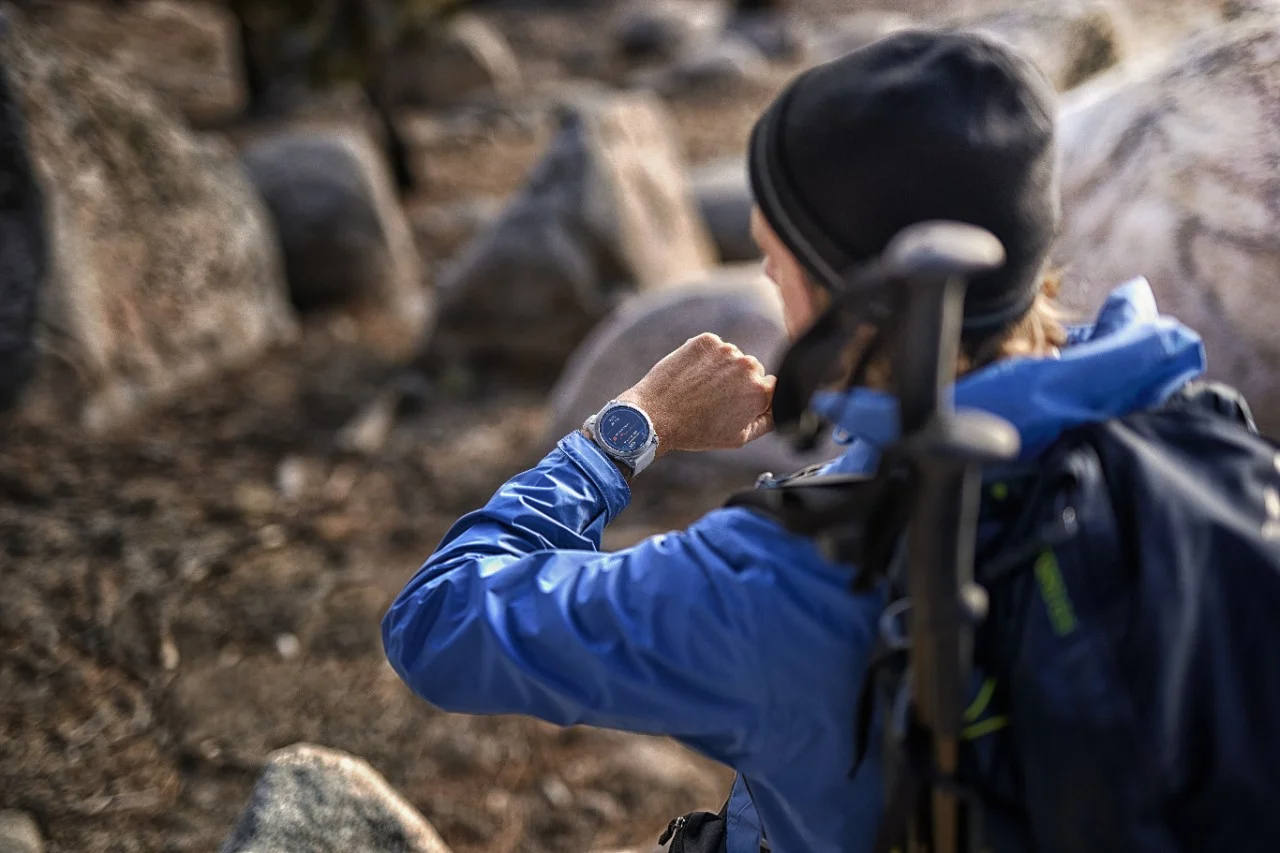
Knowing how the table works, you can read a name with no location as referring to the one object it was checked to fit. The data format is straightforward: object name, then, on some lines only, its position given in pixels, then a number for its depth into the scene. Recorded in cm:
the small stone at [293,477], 438
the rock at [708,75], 1367
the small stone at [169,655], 317
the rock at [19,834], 244
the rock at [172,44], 1170
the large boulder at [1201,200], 255
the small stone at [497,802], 282
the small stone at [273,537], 394
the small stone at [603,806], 280
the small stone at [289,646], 334
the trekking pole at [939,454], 91
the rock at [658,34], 1631
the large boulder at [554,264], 575
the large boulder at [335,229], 657
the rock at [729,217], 734
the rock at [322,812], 191
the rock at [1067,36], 446
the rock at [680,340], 427
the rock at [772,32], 1581
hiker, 112
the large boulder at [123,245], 441
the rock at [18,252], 426
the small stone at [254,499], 419
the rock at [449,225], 845
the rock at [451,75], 1355
